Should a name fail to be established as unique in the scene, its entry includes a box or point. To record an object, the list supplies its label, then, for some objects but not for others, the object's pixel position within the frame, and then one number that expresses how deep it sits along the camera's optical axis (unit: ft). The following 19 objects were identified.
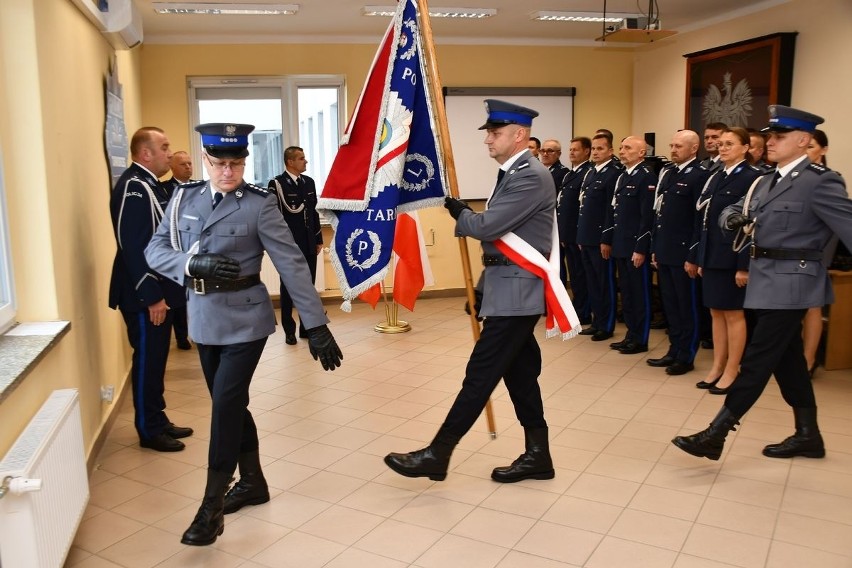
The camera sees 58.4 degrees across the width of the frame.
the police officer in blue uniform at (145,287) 12.01
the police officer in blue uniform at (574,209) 22.43
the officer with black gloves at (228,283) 9.24
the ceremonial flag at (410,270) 19.60
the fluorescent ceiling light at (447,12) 22.33
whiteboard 27.96
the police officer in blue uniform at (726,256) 15.21
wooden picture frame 21.15
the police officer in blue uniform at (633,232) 18.94
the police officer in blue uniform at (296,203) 20.71
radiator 6.93
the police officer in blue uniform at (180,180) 18.39
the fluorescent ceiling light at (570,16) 23.58
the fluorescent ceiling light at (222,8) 21.14
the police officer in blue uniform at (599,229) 20.74
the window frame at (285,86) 26.35
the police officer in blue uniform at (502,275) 10.53
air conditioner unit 14.71
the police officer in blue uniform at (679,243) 17.31
